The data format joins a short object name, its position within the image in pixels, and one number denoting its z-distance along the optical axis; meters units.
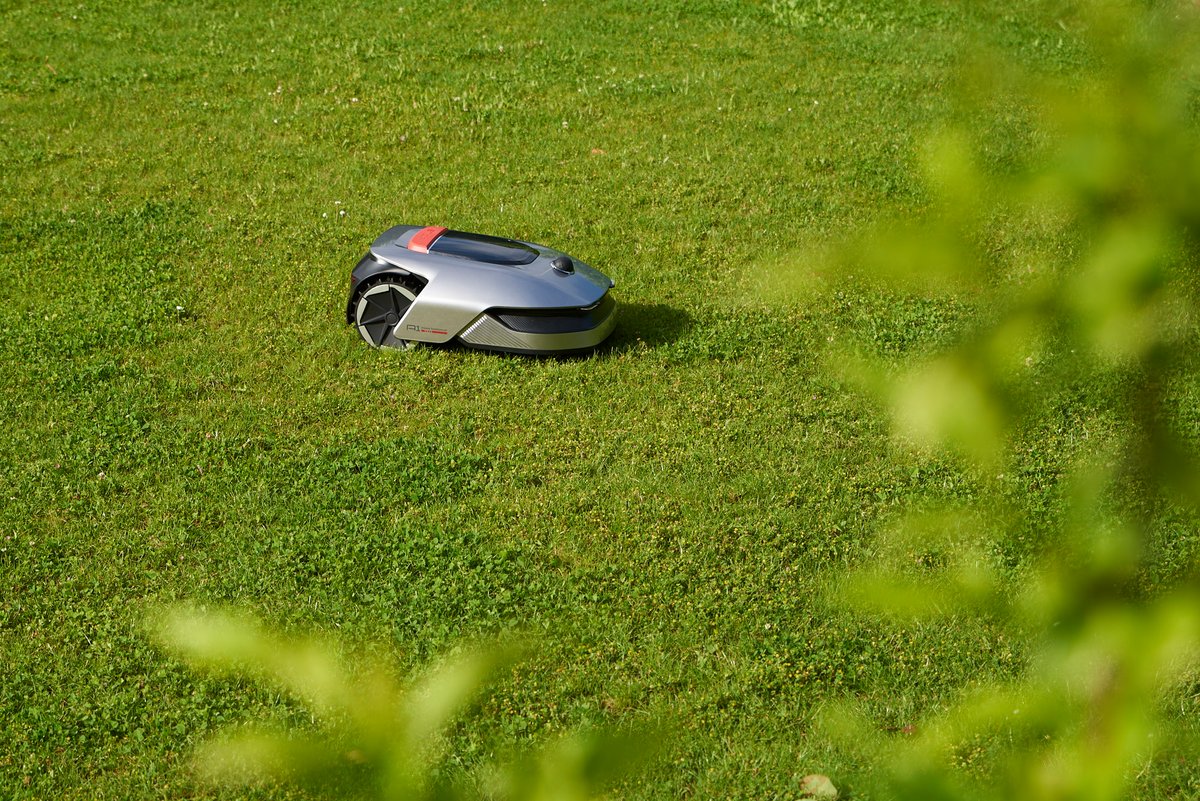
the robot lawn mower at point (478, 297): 9.31
